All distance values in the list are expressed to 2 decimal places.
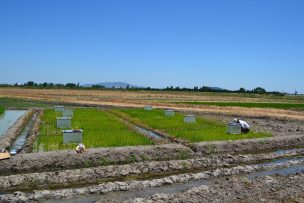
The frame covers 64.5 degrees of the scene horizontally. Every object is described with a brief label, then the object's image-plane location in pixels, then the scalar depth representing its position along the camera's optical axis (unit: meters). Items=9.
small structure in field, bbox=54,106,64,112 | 16.49
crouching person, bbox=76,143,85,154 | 7.45
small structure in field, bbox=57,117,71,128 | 11.39
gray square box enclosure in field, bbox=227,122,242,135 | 11.31
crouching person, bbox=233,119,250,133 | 11.71
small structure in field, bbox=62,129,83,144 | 8.61
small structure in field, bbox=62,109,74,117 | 14.83
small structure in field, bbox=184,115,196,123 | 13.49
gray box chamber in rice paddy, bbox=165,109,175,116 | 16.13
